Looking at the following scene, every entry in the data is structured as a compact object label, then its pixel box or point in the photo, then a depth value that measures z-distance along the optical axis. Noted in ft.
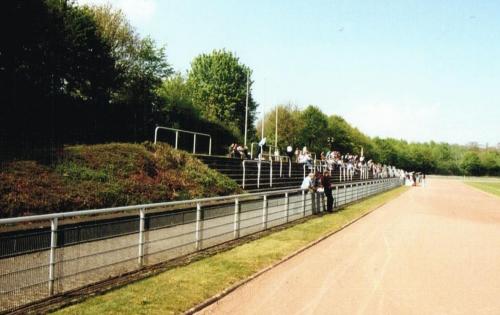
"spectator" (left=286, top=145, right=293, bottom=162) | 100.37
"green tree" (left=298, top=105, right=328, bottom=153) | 310.86
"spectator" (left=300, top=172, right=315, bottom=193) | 65.05
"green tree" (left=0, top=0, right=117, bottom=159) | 76.54
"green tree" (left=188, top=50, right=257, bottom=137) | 230.75
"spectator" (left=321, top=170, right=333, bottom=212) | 70.69
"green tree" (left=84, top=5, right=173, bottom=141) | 151.20
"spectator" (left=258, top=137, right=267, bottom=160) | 93.06
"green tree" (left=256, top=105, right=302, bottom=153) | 272.10
